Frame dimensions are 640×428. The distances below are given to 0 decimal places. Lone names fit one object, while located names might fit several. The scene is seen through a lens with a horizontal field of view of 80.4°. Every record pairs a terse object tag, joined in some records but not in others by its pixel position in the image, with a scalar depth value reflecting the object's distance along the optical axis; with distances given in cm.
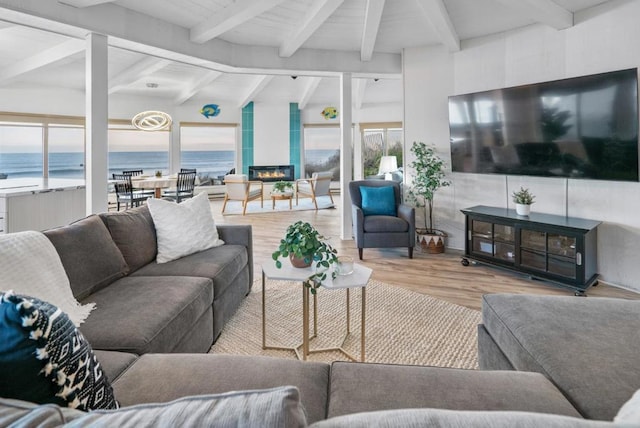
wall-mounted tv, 335
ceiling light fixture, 751
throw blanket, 156
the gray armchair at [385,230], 464
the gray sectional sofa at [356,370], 57
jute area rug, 239
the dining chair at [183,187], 740
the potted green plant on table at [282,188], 891
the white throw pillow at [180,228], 285
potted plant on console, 394
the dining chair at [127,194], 700
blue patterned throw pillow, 73
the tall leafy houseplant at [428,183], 481
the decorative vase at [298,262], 237
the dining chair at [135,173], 801
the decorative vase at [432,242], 493
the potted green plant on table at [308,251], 223
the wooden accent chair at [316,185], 887
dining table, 712
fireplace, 996
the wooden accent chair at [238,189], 816
